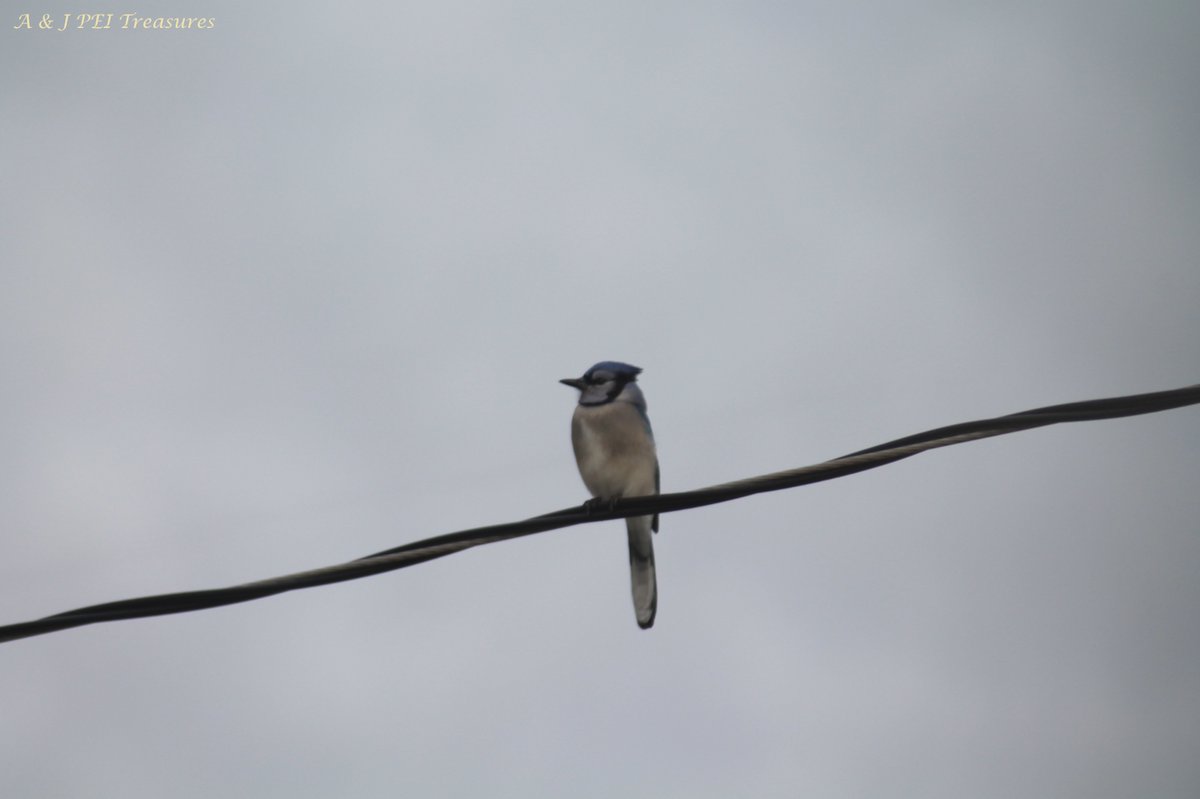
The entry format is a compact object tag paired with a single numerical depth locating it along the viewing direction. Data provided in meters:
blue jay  13.96
